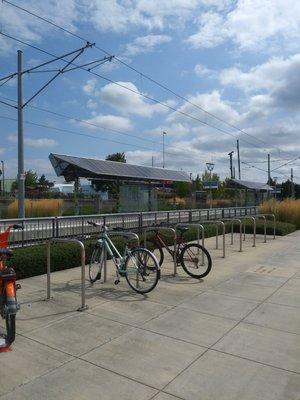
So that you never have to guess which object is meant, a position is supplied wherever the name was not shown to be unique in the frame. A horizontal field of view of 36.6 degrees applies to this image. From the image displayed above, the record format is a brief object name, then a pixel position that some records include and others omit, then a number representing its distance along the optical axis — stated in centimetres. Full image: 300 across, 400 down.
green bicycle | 714
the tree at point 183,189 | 6619
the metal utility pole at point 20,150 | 1663
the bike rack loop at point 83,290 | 609
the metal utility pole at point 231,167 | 6083
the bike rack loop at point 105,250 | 766
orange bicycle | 446
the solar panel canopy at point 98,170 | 2103
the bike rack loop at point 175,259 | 858
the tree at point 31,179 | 7351
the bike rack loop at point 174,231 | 873
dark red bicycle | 856
